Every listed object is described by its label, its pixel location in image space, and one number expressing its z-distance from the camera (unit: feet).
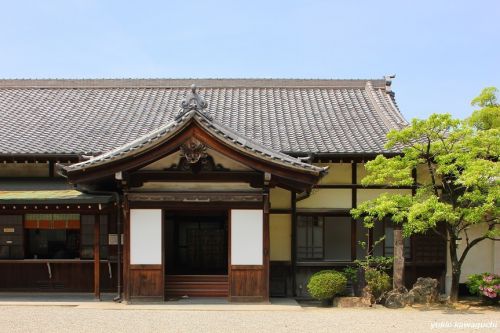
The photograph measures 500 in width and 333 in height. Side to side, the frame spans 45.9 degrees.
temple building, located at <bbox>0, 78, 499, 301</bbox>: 46.57
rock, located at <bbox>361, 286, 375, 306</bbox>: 46.83
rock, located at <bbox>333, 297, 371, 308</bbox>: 46.88
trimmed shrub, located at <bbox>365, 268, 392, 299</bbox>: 47.29
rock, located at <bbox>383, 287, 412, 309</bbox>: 46.39
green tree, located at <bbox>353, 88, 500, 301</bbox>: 43.83
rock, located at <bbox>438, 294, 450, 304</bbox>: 48.60
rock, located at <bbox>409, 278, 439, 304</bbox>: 47.57
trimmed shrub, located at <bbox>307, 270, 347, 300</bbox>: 47.26
